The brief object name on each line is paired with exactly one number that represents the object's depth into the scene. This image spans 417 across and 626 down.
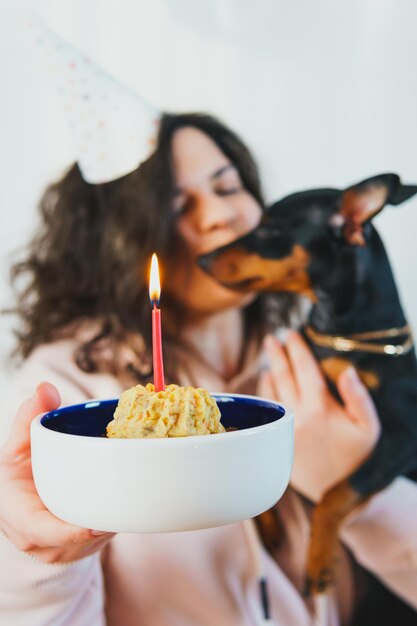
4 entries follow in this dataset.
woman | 0.96
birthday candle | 0.54
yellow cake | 0.52
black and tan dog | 0.95
